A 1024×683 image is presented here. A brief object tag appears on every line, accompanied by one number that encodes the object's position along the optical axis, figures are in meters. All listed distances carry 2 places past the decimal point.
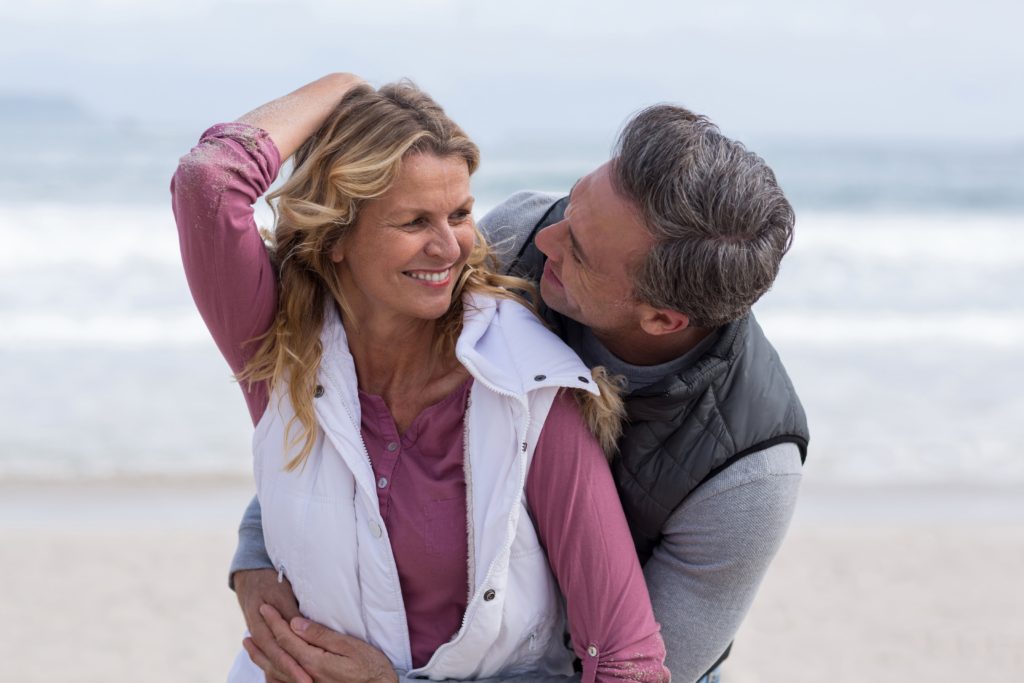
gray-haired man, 2.07
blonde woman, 2.15
